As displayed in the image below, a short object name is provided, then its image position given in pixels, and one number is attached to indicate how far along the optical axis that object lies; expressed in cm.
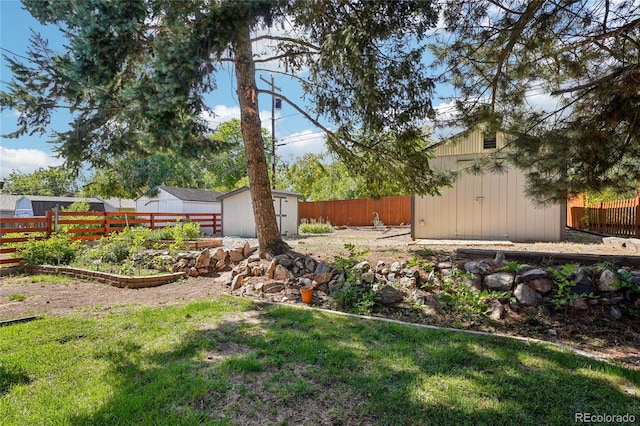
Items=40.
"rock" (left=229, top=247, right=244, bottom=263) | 697
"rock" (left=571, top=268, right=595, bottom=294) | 379
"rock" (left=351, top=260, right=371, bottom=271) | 477
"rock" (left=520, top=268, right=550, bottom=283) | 400
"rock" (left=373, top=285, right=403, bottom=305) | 412
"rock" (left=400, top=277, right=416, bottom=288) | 437
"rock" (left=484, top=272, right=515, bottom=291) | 406
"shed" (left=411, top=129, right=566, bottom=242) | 838
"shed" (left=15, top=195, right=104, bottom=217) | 2564
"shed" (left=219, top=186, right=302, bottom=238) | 1417
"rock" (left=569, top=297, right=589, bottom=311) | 367
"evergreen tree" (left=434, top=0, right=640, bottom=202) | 355
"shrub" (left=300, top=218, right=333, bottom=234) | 1484
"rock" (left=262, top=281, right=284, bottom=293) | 493
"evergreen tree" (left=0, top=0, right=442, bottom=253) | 362
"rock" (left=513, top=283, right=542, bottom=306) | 382
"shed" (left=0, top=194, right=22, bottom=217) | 2439
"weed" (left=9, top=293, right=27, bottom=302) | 469
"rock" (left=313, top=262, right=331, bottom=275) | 513
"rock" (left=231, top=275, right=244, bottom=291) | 523
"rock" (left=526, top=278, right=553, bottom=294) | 392
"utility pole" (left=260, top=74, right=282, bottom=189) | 1772
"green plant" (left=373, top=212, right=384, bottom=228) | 1686
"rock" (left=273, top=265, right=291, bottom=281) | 526
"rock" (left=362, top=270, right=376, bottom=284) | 454
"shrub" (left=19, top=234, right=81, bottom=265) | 712
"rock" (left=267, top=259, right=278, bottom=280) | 539
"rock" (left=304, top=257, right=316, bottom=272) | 535
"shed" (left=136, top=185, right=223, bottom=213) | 1748
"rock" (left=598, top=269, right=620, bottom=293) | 369
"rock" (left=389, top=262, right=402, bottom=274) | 470
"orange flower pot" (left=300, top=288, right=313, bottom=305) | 436
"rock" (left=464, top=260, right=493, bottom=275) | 430
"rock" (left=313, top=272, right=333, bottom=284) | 489
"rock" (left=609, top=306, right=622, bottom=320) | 353
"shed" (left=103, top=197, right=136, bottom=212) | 3025
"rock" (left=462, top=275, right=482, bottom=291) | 416
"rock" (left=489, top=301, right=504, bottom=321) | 366
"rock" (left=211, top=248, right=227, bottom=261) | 676
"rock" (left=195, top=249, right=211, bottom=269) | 656
